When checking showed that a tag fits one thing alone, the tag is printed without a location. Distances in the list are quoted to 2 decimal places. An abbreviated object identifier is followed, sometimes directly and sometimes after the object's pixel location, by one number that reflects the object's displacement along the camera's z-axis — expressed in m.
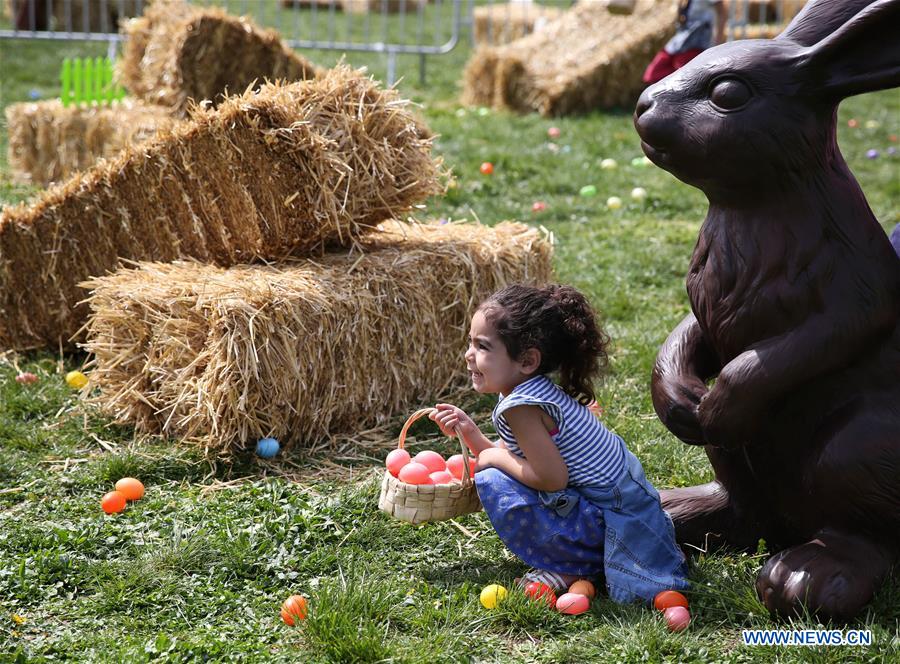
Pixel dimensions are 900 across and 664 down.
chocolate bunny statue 5.80
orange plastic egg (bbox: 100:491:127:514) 7.65
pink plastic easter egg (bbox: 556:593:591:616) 6.32
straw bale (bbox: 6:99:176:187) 15.28
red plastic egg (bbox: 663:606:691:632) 6.11
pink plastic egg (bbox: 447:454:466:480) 7.20
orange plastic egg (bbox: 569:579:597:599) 6.46
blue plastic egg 8.59
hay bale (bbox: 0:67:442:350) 9.38
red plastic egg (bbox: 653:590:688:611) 6.25
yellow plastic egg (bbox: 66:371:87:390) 9.92
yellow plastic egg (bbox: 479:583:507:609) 6.38
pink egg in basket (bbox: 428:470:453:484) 7.03
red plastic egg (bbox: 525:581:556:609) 6.39
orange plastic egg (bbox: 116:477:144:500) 7.86
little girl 6.42
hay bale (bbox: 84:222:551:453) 8.52
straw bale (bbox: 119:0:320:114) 15.34
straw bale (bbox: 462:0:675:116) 21.19
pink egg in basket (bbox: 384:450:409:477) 7.19
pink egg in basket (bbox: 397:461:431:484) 6.88
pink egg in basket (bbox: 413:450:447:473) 7.29
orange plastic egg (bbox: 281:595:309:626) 6.21
